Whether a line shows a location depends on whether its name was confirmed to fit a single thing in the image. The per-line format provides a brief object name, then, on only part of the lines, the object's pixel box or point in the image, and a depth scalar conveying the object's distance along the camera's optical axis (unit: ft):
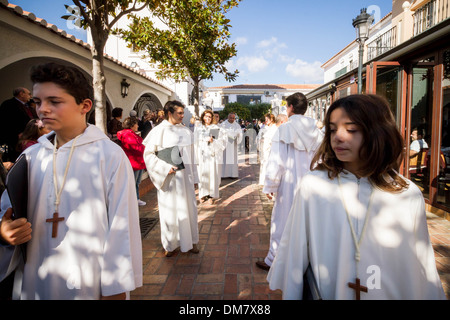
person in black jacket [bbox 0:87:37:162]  13.92
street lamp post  22.75
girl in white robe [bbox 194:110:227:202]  21.57
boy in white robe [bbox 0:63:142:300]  4.77
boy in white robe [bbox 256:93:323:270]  10.51
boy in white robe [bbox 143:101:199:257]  11.84
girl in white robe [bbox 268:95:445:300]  4.19
